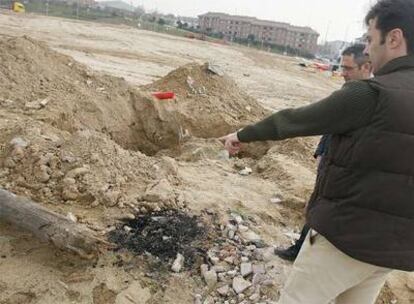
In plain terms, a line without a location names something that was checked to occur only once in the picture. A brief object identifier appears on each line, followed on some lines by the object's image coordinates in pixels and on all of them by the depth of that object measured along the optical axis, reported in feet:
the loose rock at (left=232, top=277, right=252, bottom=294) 11.11
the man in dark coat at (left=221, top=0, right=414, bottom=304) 5.94
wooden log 10.84
